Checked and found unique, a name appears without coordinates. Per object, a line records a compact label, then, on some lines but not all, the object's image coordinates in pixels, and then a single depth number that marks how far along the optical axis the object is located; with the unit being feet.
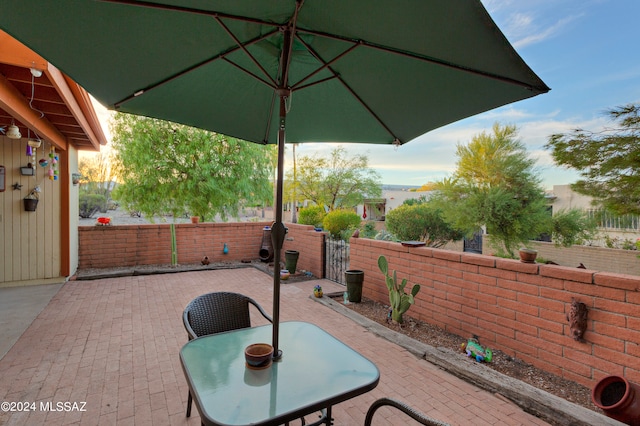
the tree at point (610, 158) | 19.77
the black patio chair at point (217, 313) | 6.89
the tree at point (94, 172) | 59.52
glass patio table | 3.67
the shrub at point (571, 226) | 28.27
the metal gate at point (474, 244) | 44.06
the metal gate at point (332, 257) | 20.43
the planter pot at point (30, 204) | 16.85
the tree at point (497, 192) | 28.45
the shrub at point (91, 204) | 56.85
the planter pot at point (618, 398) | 6.14
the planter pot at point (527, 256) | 9.21
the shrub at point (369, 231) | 35.19
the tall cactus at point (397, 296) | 11.53
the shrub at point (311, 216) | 37.65
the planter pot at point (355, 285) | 14.83
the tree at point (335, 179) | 55.47
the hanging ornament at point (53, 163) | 17.47
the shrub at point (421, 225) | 36.58
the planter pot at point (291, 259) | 21.31
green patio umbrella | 4.41
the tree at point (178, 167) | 30.40
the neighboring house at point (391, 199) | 84.09
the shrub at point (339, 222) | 33.94
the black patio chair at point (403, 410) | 3.43
